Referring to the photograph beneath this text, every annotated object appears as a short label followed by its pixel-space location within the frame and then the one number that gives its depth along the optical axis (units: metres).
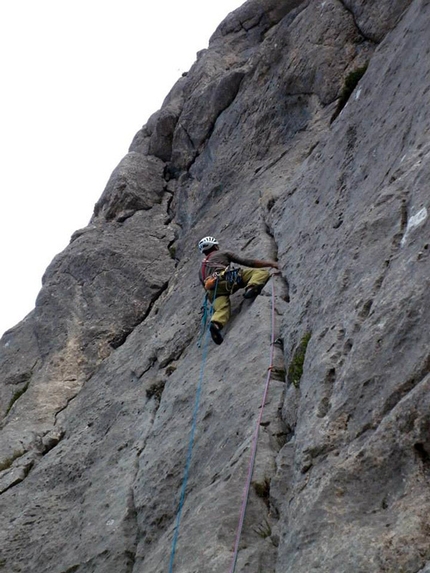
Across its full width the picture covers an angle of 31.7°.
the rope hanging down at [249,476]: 7.13
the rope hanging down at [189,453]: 8.22
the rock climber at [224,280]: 11.88
